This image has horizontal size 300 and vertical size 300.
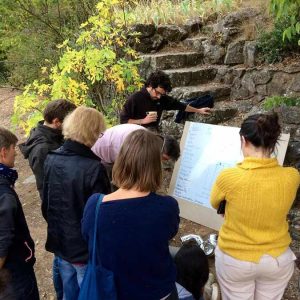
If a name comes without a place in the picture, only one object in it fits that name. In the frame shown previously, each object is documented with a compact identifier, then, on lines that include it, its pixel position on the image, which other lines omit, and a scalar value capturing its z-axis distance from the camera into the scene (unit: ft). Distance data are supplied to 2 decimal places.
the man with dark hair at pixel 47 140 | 8.94
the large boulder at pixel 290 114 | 13.80
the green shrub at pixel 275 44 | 18.20
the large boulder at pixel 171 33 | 23.81
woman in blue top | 5.41
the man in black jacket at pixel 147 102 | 12.98
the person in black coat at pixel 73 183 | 7.12
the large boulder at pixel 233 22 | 21.07
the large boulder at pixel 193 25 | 24.14
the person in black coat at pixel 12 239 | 6.47
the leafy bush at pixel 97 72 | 15.08
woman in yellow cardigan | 6.49
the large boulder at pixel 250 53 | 19.33
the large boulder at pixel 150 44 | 23.17
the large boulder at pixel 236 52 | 20.30
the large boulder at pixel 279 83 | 17.49
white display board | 12.29
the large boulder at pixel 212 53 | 21.27
